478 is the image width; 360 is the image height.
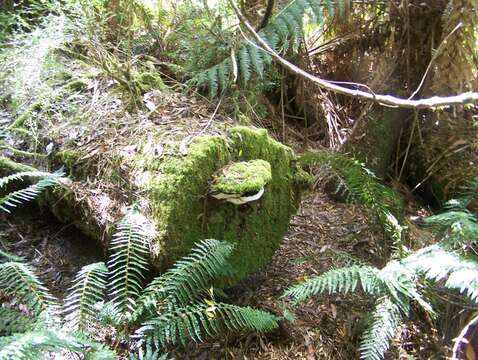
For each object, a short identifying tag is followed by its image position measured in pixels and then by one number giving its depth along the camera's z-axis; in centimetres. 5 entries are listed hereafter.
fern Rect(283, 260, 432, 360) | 223
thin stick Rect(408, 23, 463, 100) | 309
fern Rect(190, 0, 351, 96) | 286
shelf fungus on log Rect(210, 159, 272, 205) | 221
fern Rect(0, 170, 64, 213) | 224
